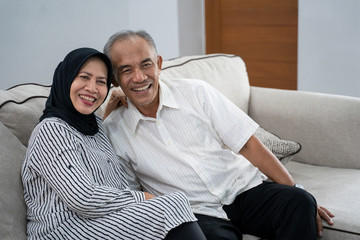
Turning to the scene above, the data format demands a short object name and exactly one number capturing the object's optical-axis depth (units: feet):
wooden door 13.87
